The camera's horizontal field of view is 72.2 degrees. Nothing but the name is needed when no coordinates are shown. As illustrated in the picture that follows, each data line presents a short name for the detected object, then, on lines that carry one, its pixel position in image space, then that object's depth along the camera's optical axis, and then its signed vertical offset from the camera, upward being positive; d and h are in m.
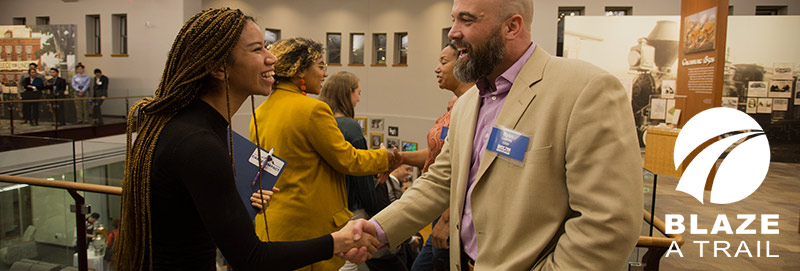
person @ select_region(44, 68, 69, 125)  15.37 -0.02
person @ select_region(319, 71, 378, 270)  3.12 -0.20
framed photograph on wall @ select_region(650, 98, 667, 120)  11.88 -0.27
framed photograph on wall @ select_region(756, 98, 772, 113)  12.23 -0.17
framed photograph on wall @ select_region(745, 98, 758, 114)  12.40 -0.17
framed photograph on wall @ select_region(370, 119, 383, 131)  18.27 -1.14
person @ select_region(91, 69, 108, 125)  13.40 -0.21
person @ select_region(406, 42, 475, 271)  2.60 -0.38
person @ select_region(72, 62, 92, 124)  15.89 +0.06
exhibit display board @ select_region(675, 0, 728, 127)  8.09 +0.67
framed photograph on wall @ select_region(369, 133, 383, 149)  17.73 -1.61
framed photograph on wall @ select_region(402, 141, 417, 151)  15.95 -1.63
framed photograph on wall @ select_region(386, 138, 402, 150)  17.68 -1.70
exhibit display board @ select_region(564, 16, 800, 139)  11.68 +0.87
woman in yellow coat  2.55 -0.31
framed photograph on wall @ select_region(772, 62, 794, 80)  12.05 +0.61
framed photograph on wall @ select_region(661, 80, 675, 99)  12.08 +0.15
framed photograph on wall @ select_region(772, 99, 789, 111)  12.06 -0.15
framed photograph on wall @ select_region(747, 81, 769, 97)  12.21 +0.21
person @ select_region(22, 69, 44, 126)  11.48 -0.55
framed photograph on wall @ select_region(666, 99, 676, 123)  11.35 -0.26
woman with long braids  1.37 -0.19
